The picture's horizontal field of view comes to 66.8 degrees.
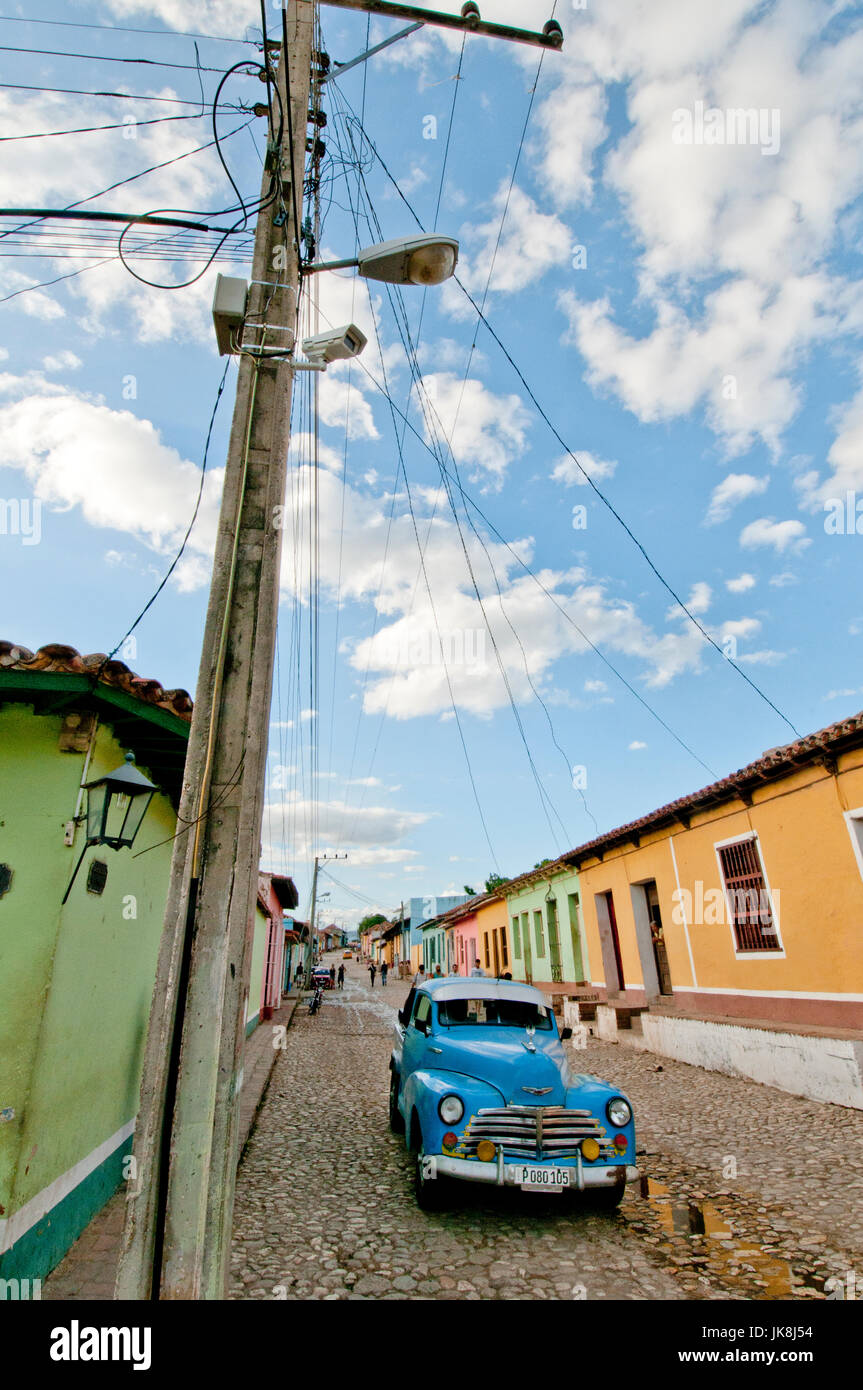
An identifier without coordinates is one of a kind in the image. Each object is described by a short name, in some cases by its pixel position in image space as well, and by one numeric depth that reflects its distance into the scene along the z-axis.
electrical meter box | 3.35
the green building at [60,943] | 3.43
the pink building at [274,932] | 16.06
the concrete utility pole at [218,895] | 2.09
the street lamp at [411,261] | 3.66
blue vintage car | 4.15
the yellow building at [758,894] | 7.71
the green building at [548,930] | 16.86
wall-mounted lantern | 3.59
